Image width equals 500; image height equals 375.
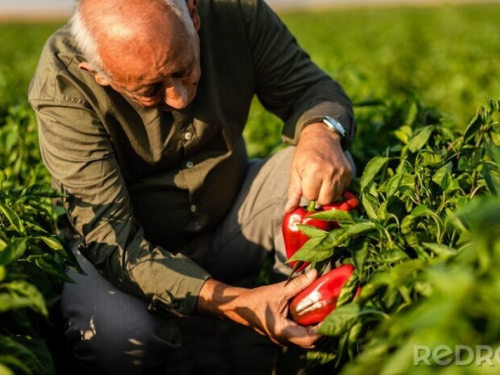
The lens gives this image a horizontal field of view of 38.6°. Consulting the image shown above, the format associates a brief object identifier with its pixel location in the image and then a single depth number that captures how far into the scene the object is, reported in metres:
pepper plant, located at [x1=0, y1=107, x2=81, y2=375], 1.70
